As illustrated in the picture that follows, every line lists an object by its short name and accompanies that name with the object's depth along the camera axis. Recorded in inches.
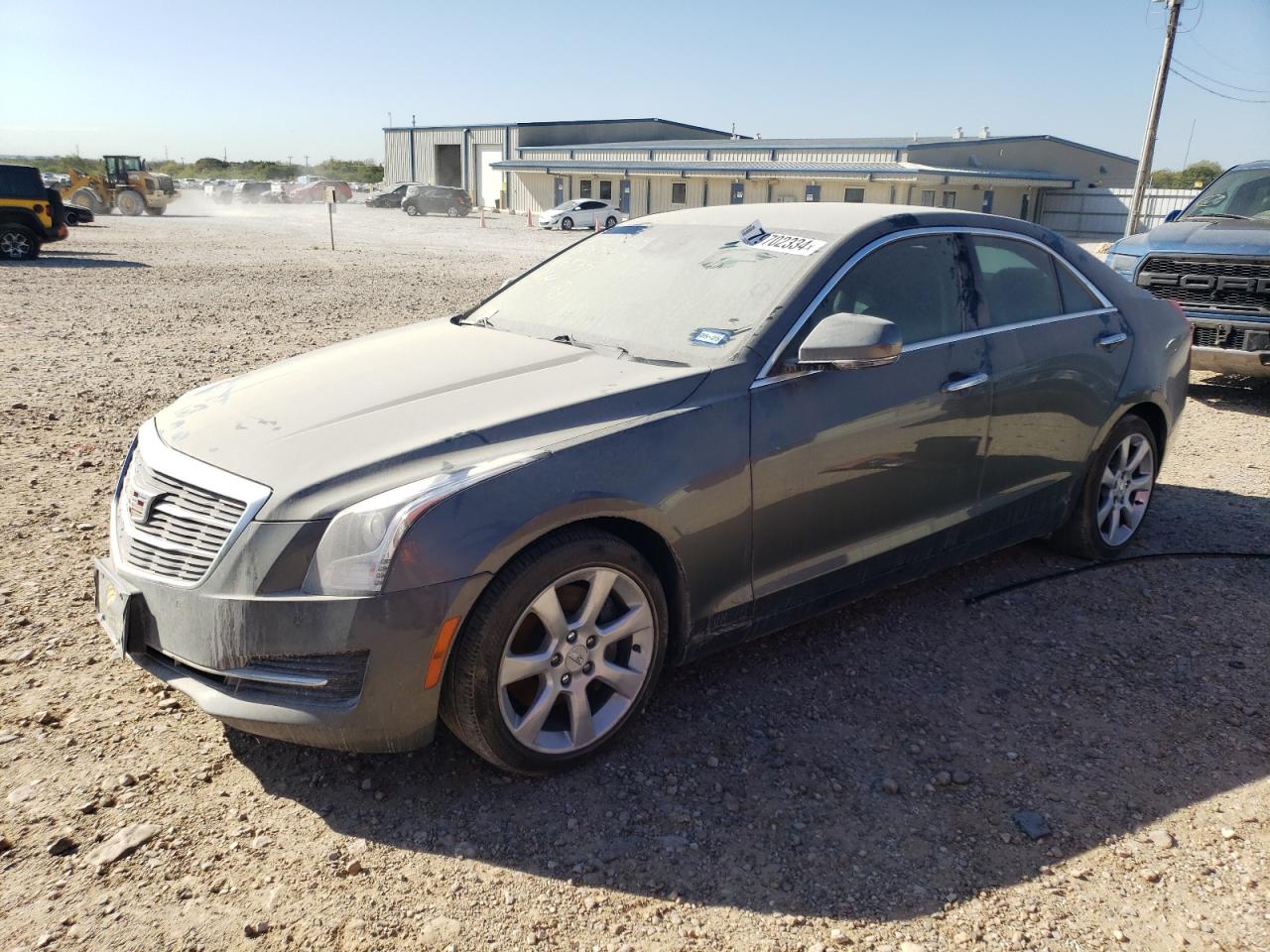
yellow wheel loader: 1574.8
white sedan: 1667.1
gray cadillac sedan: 105.7
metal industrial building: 1646.2
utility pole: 972.6
